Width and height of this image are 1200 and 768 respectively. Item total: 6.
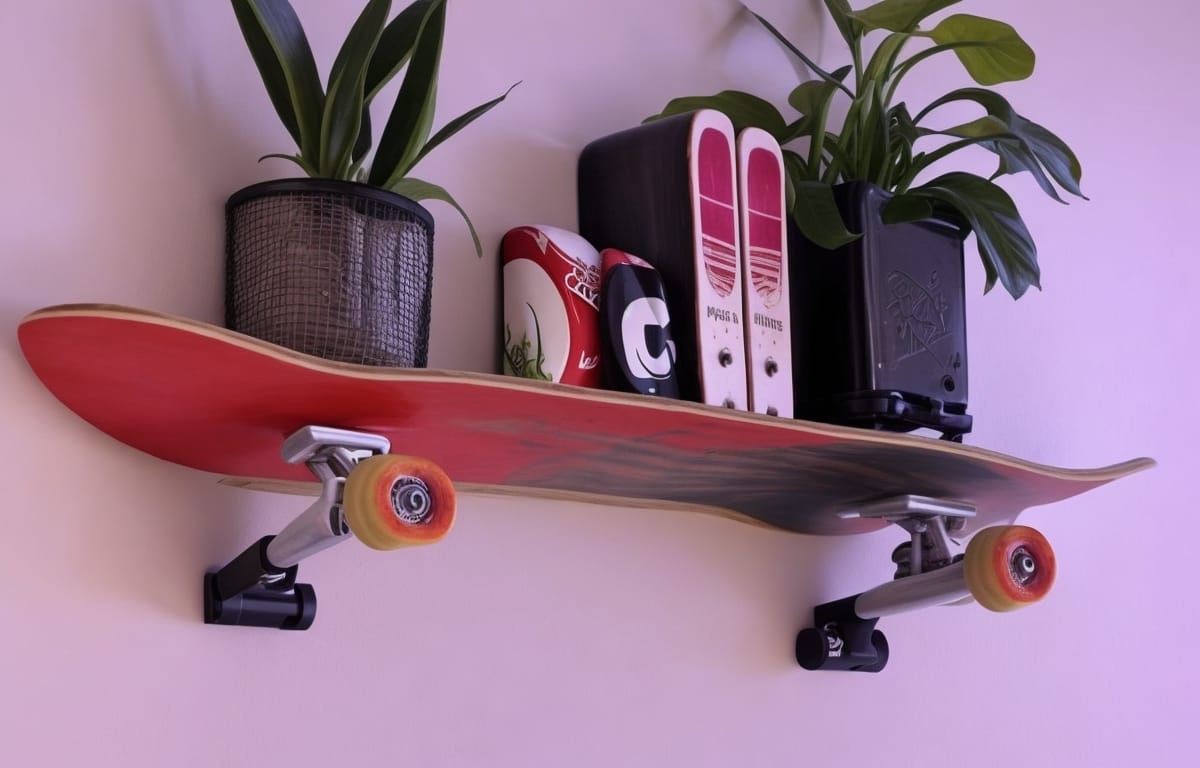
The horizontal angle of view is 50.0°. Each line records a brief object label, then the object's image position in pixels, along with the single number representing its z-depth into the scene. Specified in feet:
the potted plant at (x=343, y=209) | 3.51
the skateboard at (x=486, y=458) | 3.09
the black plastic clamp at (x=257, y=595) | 3.55
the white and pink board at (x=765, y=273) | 4.42
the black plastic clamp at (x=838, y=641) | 5.05
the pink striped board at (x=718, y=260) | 4.27
